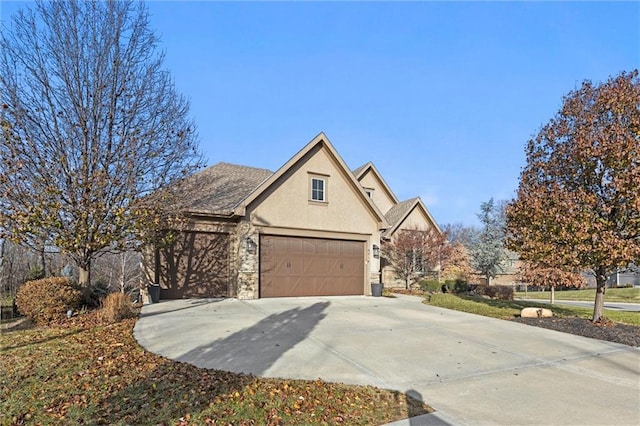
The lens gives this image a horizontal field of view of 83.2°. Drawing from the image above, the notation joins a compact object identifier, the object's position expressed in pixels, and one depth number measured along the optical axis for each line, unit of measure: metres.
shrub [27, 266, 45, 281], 15.02
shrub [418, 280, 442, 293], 21.14
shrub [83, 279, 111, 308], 10.24
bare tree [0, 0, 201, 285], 9.16
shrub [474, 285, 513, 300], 19.58
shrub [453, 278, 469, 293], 22.03
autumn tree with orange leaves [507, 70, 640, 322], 9.09
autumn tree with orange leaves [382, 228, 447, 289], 20.94
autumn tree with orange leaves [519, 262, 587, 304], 12.87
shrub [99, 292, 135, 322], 8.88
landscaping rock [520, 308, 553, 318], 11.41
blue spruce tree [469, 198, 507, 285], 24.27
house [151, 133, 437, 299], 14.05
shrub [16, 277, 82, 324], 8.83
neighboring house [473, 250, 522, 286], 24.92
